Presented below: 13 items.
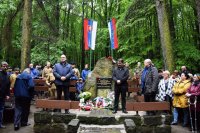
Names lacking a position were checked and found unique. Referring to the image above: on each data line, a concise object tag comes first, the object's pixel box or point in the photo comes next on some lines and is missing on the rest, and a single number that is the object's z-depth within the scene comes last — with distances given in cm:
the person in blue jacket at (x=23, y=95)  573
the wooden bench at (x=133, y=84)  840
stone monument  814
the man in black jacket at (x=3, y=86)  566
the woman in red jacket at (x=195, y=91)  560
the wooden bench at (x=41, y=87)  777
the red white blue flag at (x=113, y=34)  984
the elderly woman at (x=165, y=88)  646
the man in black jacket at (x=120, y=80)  609
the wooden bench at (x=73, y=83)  789
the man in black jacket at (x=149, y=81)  564
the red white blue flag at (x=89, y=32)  1001
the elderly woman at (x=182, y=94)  595
